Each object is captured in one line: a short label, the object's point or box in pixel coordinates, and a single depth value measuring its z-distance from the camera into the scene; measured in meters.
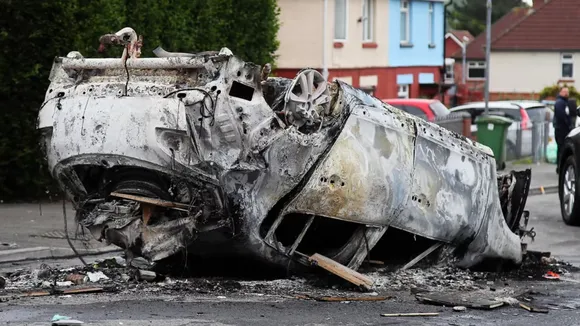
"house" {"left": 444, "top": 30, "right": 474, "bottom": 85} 61.59
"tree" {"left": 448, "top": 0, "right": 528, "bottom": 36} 96.50
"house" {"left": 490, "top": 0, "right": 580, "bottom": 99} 60.47
